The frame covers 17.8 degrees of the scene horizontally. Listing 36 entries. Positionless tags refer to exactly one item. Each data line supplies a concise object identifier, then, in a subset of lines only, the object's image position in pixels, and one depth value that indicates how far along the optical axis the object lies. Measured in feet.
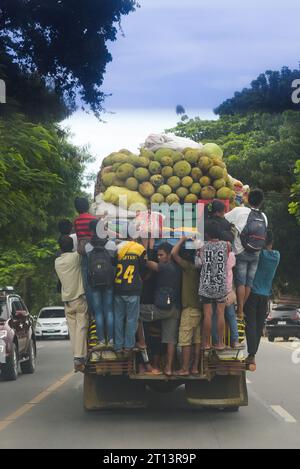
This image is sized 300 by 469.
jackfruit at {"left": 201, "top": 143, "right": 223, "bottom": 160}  44.55
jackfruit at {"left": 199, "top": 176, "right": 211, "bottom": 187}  43.06
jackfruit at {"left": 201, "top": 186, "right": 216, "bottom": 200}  42.80
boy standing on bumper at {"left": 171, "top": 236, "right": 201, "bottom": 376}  37.55
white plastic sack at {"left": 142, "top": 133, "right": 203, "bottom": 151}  44.98
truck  37.47
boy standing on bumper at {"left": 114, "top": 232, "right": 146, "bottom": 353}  37.18
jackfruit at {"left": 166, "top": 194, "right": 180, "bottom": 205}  42.37
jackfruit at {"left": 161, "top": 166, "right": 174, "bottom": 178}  43.27
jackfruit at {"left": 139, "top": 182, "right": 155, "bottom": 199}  42.57
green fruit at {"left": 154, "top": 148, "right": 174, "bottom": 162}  44.01
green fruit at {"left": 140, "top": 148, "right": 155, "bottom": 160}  44.34
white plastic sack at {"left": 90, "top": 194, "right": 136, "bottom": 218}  41.50
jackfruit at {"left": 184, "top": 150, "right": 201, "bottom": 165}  43.93
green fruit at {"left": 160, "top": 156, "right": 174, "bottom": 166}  43.70
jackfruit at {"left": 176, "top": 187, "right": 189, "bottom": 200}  42.74
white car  136.26
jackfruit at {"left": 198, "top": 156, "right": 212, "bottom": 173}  43.54
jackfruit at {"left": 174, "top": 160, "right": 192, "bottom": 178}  43.29
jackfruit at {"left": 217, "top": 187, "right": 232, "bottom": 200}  42.73
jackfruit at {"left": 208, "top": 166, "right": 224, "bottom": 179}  43.32
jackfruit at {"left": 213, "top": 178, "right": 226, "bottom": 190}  43.14
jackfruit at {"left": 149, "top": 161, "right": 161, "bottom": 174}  43.42
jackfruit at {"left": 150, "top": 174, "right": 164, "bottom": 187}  42.91
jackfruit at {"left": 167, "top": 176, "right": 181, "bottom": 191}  42.86
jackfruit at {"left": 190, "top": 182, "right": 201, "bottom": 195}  43.06
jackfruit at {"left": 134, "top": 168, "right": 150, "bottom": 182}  43.05
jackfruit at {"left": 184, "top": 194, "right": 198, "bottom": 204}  42.70
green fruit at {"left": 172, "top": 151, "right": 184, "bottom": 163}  43.98
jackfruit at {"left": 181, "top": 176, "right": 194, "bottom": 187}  42.93
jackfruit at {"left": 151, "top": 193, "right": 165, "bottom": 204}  42.54
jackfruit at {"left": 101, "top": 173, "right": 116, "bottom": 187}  43.70
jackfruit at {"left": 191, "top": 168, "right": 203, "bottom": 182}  43.27
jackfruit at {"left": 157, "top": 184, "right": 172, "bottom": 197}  42.65
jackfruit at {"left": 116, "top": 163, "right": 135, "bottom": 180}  43.39
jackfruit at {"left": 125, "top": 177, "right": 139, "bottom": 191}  42.93
